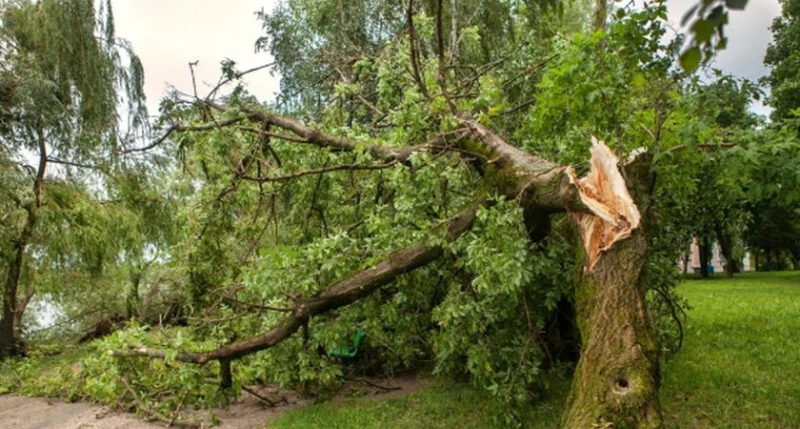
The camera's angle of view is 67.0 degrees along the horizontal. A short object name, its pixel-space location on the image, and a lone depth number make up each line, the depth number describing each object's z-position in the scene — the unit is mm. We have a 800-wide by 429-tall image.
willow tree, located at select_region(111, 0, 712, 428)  3729
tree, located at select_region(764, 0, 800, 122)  13789
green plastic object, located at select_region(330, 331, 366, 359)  5878
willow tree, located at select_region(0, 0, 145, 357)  9609
